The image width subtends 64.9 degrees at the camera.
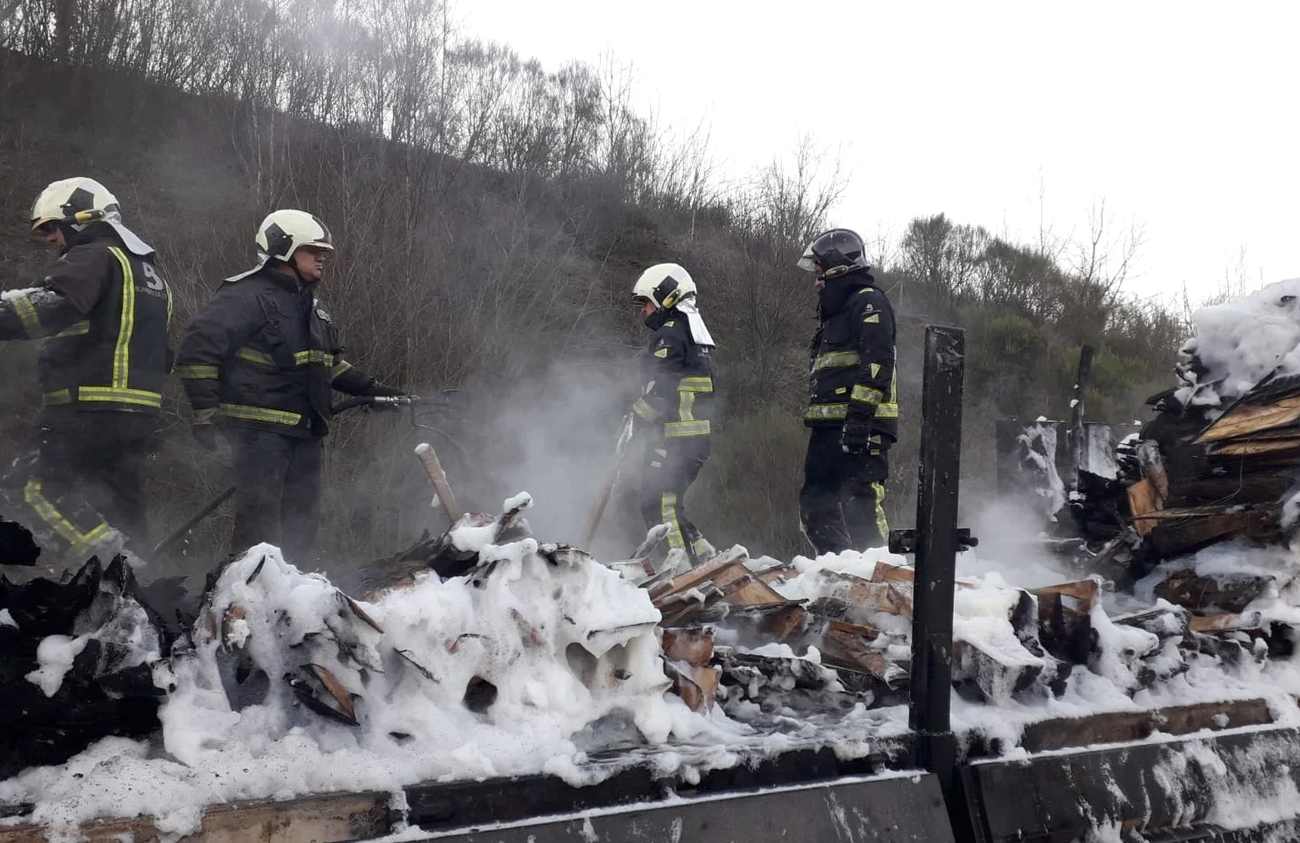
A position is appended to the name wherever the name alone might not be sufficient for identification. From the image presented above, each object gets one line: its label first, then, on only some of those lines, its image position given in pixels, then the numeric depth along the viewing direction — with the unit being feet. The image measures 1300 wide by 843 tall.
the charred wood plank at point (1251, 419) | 11.52
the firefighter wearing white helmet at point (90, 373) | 15.61
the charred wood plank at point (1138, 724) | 7.59
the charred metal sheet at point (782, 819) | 5.50
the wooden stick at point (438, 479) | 12.07
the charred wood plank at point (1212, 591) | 10.73
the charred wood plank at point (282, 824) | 4.70
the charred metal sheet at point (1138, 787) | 6.87
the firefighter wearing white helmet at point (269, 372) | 16.14
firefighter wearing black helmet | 18.98
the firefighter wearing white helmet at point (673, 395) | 22.54
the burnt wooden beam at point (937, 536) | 6.67
